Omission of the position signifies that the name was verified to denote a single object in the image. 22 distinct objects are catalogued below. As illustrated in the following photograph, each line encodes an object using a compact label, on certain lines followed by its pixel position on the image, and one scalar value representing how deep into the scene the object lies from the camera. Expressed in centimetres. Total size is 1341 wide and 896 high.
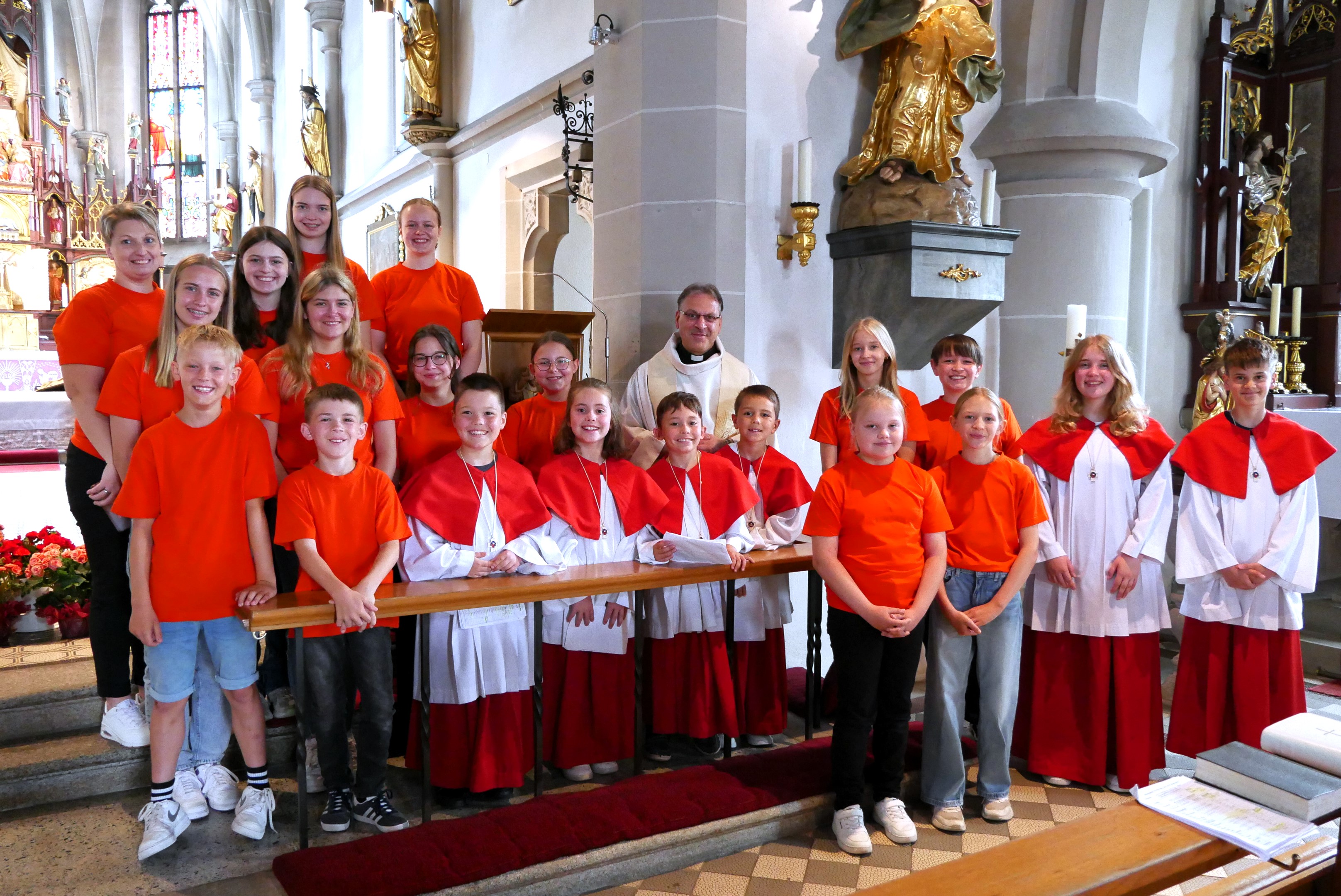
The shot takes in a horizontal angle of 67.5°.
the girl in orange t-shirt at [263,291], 314
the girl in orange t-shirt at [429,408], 336
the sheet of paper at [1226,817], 160
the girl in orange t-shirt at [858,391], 350
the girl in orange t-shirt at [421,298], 376
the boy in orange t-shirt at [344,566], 276
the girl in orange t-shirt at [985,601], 310
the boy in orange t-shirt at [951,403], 357
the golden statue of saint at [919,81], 470
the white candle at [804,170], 461
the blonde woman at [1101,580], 336
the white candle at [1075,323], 451
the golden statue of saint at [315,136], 1095
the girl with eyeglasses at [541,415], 371
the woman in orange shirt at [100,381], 297
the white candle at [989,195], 491
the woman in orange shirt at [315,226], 339
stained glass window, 1633
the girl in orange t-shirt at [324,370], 306
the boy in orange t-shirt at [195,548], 268
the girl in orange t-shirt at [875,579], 292
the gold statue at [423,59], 818
